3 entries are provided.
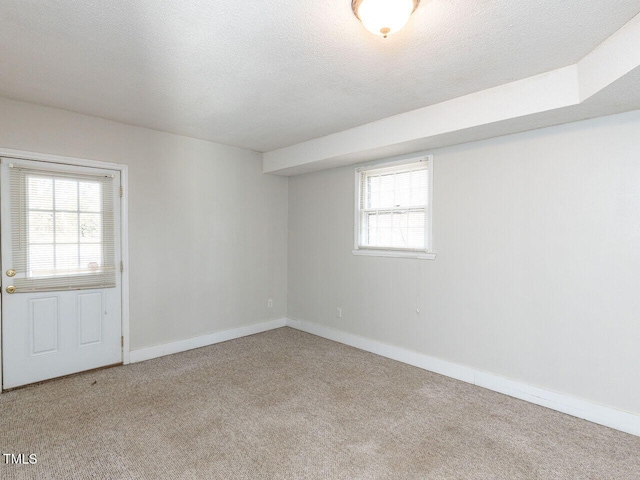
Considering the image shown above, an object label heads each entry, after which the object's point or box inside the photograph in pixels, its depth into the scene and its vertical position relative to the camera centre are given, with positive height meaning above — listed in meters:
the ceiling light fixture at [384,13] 1.66 +1.11
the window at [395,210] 3.79 +0.33
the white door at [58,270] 3.14 -0.33
